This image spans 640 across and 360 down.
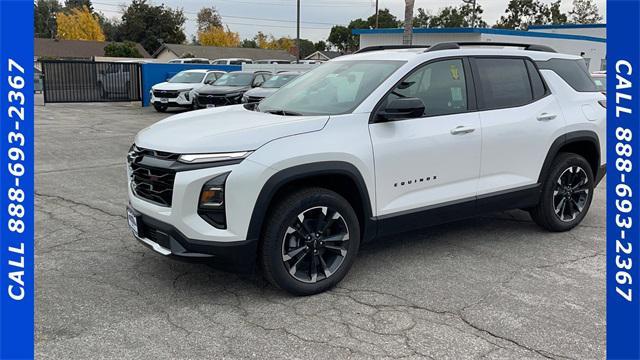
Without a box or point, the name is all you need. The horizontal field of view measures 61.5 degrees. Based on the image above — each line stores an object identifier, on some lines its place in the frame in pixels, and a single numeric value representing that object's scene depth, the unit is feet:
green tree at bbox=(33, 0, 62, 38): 330.87
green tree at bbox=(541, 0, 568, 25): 297.74
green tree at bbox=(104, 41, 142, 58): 185.78
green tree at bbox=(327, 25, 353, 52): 330.75
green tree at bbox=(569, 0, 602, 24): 300.16
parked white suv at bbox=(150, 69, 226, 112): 65.46
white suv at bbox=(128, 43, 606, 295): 12.08
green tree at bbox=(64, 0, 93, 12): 361.71
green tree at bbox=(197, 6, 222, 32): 317.38
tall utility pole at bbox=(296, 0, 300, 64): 135.03
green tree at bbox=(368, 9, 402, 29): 286.11
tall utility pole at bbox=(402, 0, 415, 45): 56.08
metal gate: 73.00
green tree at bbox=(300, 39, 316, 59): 340.43
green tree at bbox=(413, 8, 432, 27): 290.11
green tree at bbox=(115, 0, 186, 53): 261.65
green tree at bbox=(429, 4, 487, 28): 271.90
